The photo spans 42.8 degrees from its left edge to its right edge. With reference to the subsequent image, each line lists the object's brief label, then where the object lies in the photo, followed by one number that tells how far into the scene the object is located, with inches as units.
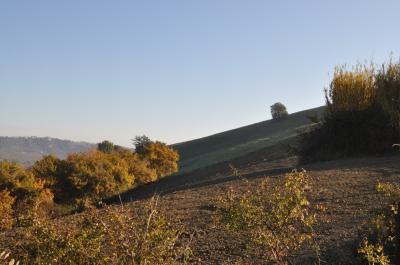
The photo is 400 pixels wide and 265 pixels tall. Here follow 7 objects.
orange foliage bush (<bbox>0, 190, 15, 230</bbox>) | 682.8
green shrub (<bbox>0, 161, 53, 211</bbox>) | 788.6
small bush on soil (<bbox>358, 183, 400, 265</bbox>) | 272.5
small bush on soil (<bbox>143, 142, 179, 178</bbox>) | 1295.5
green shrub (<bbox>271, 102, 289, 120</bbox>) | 2541.8
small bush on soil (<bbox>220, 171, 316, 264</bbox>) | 260.1
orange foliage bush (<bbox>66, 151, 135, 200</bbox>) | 917.2
